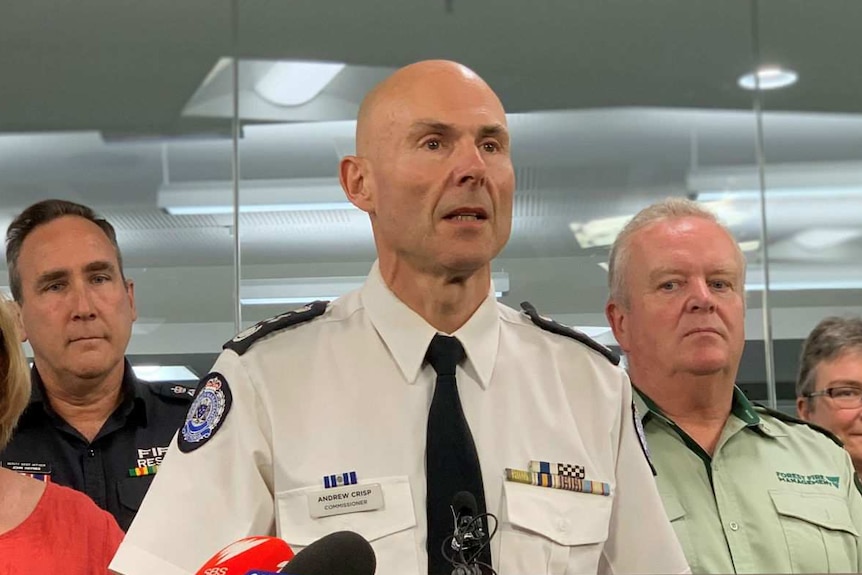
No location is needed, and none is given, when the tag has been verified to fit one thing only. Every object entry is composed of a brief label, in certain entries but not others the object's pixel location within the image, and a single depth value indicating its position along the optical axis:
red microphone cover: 0.93
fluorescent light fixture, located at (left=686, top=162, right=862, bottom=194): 3.90
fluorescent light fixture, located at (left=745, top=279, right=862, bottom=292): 3.84
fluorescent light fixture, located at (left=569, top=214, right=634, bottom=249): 3.85
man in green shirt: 2.03
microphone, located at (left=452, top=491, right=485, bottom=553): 1.46
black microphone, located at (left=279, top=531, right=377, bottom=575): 0.91
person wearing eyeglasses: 2.54
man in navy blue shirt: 2.31
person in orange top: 1.87
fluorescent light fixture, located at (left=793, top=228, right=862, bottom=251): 3.91
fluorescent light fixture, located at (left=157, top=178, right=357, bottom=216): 3.80
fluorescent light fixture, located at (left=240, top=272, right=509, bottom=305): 3.73
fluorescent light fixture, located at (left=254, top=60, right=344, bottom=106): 3.92
